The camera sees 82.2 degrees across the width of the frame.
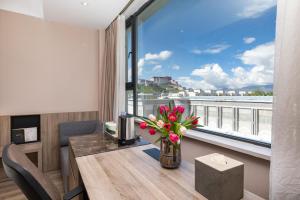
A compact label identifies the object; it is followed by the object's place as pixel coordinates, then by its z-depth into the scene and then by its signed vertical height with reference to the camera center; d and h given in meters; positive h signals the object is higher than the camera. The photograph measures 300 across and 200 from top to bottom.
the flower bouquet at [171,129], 1.12 -0.22
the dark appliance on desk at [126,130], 1.66 -0.33
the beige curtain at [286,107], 0.81 -0.05
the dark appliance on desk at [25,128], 2.60 -0.51
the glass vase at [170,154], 1.13 -0.39
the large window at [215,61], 1.30 +0.35
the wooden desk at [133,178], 0.88 -0.49
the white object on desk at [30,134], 2.67 -0.61
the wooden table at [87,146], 1.43 -0.47
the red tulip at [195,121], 1.16 -0.17
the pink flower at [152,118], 1.23 -0.16
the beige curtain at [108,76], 2.78 +0.35
